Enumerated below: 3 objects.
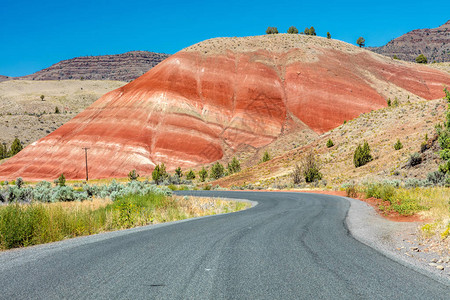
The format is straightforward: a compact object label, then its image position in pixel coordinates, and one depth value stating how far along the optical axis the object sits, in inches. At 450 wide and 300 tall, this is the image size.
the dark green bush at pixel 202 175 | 2353.5
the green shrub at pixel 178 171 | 2484.3
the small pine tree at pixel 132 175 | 2422.9
